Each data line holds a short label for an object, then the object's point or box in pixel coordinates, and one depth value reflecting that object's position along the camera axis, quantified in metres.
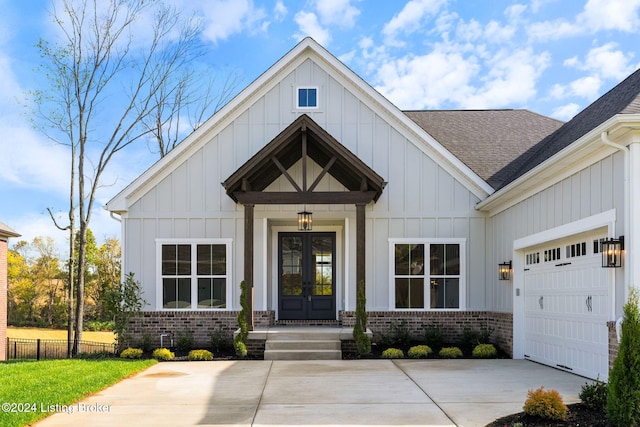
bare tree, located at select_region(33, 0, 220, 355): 21.56
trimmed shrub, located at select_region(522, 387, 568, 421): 6.71
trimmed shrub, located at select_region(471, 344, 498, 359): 13.22
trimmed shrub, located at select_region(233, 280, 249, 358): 12.91
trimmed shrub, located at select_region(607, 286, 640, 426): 6.25
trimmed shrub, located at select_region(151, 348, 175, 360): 13.09
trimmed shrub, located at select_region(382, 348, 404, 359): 13.05
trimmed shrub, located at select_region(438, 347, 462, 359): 13.10
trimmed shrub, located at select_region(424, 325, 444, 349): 14.28
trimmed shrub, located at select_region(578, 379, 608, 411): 7.23
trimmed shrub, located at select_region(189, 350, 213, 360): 12.96
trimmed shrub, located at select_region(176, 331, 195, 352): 14.21
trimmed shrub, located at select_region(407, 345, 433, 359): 13.17
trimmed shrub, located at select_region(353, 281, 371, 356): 12.91
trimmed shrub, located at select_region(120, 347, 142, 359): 13.30
